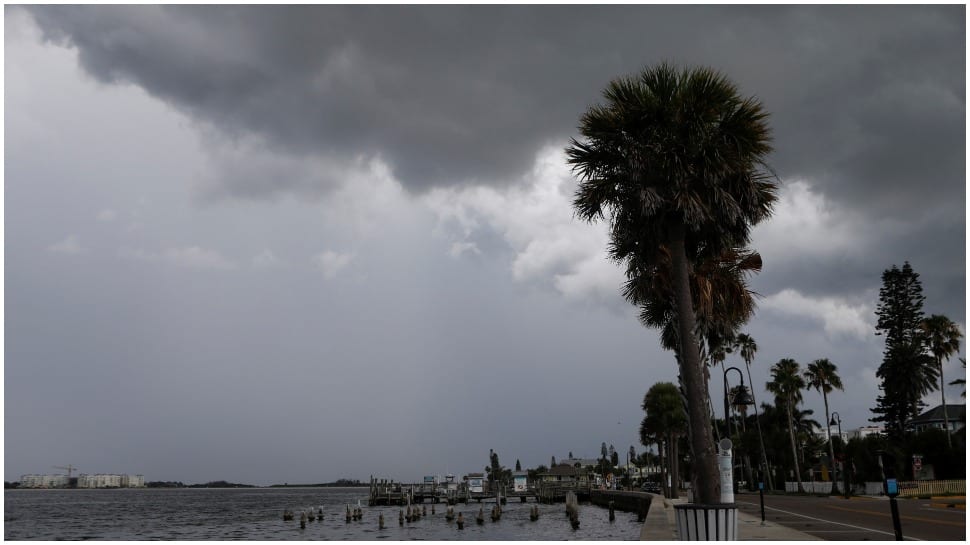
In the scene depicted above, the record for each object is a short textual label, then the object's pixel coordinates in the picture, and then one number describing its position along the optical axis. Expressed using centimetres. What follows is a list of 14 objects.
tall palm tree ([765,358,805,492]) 7300
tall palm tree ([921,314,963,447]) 6431
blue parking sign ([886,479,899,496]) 1182
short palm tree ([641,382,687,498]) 5841
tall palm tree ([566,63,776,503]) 1488
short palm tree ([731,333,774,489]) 7406
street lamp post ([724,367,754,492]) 1891
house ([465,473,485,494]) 10656
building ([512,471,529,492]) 10792
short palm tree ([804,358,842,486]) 7175
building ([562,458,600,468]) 16118
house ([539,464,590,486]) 11724
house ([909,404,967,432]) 7831
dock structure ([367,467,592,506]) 9581
